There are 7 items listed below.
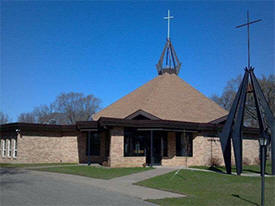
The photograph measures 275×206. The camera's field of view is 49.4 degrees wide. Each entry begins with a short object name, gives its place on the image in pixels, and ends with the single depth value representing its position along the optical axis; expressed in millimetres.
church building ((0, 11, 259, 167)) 22328
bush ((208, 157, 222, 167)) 24062
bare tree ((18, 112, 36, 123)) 80781
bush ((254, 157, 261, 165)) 27016
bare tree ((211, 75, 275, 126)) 40844
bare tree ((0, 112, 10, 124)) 77400
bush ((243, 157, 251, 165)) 26125
